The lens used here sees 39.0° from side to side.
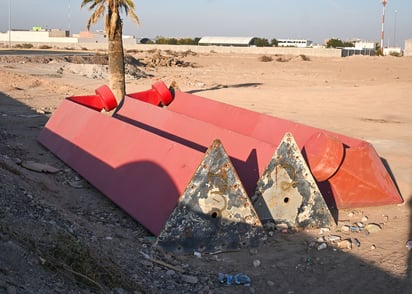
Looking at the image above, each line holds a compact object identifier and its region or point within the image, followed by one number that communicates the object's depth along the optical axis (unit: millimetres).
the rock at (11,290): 3500
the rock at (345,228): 6674
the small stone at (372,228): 6719
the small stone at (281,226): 6525
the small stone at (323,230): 6562
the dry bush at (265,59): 59100
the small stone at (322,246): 6110
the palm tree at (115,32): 17494
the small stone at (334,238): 6320
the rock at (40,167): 8734
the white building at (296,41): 149200
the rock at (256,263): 5659
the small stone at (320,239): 6294
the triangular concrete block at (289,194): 6477
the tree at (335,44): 111675
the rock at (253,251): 5922
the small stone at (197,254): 5813
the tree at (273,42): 117056
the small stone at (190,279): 5234
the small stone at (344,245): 6138
